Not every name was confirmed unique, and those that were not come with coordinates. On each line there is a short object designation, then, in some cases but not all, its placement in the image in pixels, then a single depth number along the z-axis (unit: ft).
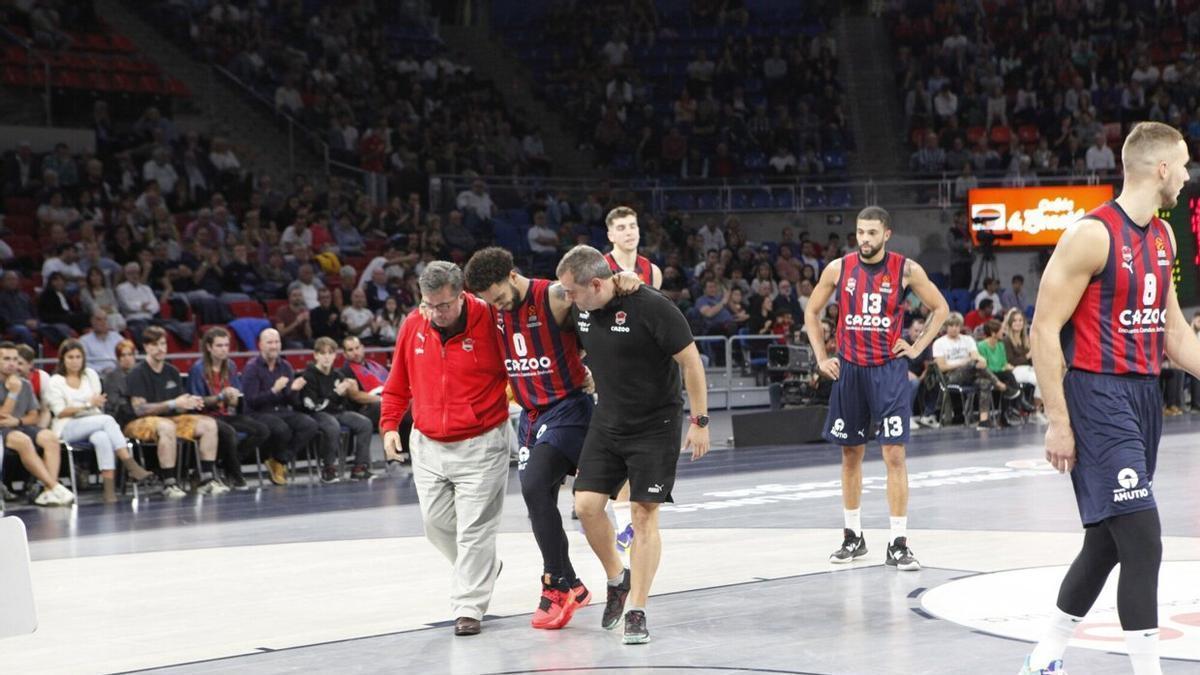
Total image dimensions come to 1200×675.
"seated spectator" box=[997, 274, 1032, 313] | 74.13
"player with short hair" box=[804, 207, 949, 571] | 27.55
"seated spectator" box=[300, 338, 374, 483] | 45.21
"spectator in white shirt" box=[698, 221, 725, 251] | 78.18
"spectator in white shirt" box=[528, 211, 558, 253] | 72.59
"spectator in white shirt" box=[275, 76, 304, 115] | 77.30
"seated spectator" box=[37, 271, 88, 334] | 49.46
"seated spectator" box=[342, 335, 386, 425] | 46.91
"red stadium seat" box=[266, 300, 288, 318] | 56.34
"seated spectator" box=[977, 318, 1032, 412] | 62.23
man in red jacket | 22.54
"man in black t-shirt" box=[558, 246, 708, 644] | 21.16
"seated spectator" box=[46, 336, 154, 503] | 40.91
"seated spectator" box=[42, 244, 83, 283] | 51.96
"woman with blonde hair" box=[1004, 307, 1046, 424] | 63.16
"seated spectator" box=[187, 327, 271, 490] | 43.19
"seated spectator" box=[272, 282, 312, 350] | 52.39
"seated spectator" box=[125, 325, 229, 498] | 42.04
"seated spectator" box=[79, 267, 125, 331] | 50.29
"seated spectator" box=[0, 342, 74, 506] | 39.68
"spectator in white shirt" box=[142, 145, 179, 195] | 63.67
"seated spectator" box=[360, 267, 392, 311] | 59.06
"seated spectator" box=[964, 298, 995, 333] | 70.49
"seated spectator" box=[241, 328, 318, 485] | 44.29
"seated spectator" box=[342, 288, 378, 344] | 54.54
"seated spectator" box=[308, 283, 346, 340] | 53.62
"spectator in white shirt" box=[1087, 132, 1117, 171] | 79.71
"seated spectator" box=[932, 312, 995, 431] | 60.85
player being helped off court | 22.43
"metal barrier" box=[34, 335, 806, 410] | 60.90
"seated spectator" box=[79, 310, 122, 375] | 45.24
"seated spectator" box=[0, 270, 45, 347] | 47.30
